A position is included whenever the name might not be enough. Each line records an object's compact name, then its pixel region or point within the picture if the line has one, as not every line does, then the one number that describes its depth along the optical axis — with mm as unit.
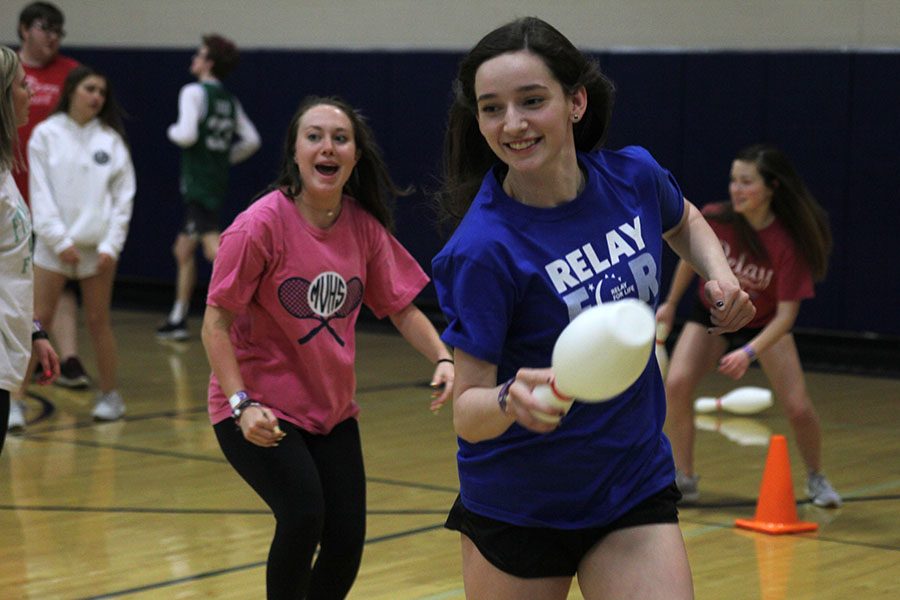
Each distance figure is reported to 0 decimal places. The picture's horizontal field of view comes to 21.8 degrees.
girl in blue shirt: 4732
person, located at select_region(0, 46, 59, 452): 6989
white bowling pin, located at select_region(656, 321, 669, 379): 9725
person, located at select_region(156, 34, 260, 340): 18371
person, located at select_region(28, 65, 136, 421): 13530
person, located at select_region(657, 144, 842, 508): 10532
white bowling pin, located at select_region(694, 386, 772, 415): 14270
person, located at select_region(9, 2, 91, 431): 15228
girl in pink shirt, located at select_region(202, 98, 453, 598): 6783
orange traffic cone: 9889
